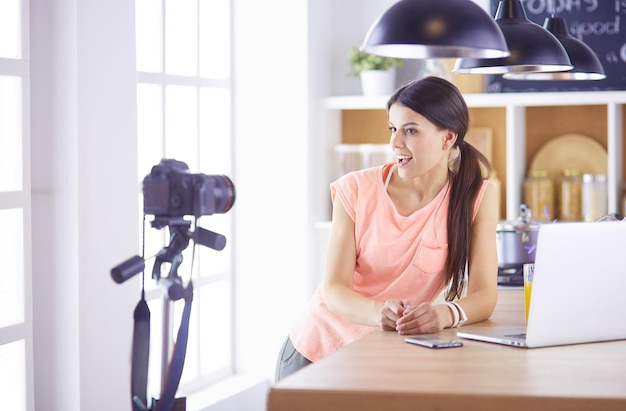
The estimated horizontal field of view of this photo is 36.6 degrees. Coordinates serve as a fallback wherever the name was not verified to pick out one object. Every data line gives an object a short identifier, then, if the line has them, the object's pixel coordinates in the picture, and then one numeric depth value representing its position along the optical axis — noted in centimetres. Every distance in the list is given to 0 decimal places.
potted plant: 429
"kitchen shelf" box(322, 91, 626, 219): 403
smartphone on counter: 198
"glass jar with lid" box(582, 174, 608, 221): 410
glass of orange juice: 229
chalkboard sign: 418
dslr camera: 176
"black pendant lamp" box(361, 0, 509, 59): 207
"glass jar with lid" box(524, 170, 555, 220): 417
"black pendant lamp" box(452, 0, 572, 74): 255
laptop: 195
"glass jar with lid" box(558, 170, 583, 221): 417
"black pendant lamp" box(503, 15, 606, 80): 288
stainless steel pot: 317
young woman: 253
